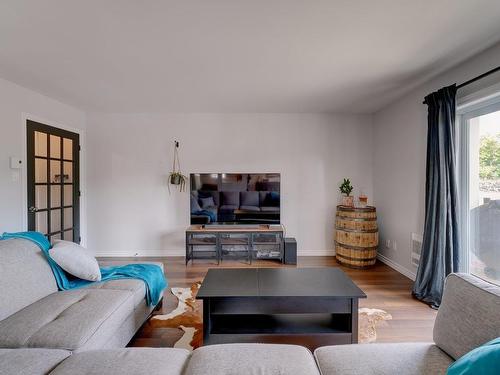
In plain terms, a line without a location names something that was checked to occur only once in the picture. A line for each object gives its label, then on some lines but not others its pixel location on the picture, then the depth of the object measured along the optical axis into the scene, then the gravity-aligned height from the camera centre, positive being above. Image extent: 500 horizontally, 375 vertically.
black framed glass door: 3.12 +0.07
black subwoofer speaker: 3.76 -0.96
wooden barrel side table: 3.54 -0.69
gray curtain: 2.40 -0.17
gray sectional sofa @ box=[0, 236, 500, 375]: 1.03 -0.73
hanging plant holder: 4.10 +0.25
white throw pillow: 1.92 -0.56
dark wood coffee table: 1.71 -0.83
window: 2.25 -0.02
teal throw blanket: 1.95 -0.73
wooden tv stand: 3.79 -0.82
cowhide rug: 1.93 -1.13
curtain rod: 1.99 +0.88
